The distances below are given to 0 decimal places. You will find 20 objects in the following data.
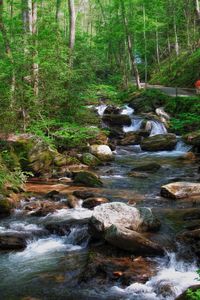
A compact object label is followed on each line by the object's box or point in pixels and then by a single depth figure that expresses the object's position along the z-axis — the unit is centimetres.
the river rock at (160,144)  2027
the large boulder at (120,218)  902
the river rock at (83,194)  1229
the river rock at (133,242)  832
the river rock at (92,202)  1151
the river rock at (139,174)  1516
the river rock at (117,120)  2450
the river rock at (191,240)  830
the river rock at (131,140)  2189
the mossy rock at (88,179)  1391
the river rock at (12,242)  928
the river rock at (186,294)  619
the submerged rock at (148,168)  1611
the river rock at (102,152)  1828
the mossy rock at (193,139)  1933
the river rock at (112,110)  2702
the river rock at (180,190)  1209
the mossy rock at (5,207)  1126
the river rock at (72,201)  1159
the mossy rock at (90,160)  1717
